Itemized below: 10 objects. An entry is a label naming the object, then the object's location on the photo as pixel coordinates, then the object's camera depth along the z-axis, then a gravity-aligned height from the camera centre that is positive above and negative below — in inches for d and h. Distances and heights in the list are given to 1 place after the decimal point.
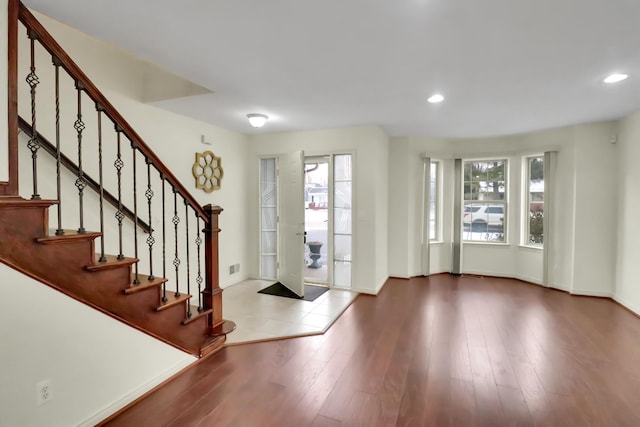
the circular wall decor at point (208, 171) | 164.7 +18.7
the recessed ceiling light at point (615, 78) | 102.9 +44.1
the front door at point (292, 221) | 173.6 -9.6
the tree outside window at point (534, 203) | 195.6 +1.6
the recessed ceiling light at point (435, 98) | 124.6 +44.8
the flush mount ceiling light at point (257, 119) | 149.7 +42.3
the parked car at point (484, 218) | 213.8 -9.0
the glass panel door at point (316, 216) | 195.5 -9.1
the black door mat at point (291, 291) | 169.2 -50.7
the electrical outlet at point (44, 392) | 62.5 -39.1
